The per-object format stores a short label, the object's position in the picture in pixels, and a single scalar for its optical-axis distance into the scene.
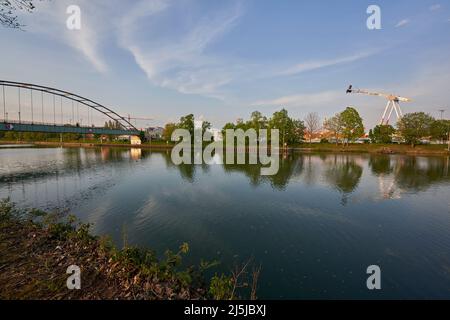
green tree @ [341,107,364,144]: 77.75
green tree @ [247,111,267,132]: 83.94
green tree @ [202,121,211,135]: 98.82
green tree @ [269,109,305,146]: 79.50
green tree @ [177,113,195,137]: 95.62
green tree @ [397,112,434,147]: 71.06
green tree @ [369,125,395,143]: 77.76
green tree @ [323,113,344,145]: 80.69
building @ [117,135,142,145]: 107.97
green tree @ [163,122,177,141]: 103.57
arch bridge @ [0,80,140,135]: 45.97
